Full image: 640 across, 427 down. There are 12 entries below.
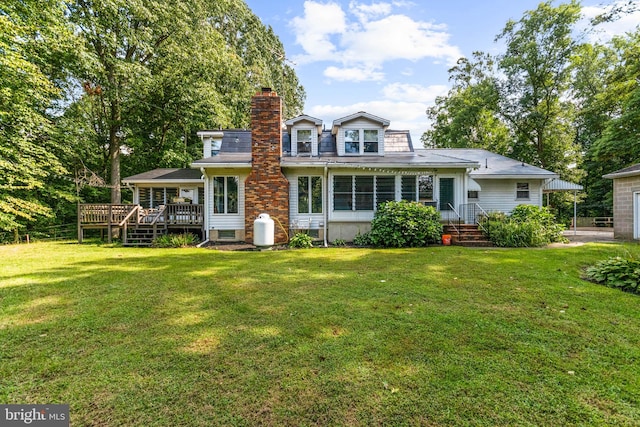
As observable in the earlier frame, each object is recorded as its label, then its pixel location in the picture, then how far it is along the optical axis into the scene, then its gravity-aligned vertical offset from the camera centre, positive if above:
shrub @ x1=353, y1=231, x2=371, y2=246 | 11.15 -1.08
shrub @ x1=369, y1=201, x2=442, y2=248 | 10.48 -0.50
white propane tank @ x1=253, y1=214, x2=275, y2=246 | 10.52 -0.70
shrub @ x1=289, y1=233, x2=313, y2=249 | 10.70 -1.10
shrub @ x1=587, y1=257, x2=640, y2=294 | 5.08 -1.21
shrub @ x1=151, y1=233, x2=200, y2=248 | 11.01 -1.07
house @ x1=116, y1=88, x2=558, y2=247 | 11.45 +1.59
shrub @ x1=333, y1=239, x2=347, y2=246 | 11.26 -1.18
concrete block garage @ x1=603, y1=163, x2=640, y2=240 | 11.92 +0.39
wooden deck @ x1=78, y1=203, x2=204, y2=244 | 12.09 -0.12
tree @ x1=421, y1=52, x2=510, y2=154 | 23.38 +8.98
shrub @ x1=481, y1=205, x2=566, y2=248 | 10.48 -0.61
